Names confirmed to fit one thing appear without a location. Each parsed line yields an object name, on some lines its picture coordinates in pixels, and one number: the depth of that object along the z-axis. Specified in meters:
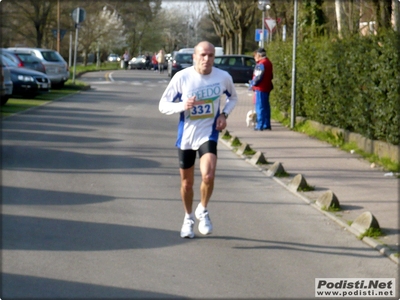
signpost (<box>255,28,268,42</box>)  38.84
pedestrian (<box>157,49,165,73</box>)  56.79
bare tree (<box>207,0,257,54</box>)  54.09
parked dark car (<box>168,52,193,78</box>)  43.67
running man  7.67
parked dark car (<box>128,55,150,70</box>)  71.94
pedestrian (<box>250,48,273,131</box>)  18.45
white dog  19.19
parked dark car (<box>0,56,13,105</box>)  21.22
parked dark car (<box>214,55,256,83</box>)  39.53
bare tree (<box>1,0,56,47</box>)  52.38
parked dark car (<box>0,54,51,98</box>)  26.12
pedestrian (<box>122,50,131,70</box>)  70.56
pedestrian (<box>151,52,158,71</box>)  64.31
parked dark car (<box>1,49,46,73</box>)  29.98
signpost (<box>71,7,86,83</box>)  33.81
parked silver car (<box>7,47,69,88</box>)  31.95
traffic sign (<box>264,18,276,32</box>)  31.43
